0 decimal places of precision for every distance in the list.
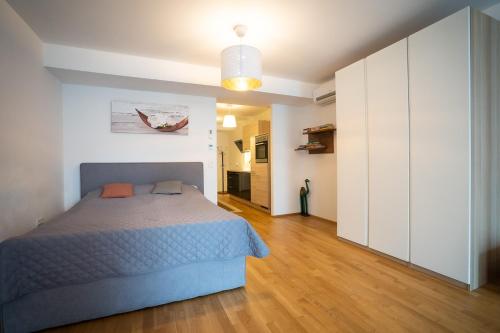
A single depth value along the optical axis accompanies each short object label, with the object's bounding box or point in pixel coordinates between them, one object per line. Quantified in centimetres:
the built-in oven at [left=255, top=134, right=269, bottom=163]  518
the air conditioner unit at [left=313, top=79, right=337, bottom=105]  381
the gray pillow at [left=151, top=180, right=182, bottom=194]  331
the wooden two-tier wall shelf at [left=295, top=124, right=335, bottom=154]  413
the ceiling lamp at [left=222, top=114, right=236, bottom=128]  508
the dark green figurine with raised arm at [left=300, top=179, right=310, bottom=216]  483
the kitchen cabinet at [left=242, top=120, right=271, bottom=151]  546
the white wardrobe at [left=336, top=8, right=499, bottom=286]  197
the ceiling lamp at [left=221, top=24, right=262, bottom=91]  212
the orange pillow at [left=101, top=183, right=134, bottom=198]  313
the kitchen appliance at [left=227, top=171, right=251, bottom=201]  659
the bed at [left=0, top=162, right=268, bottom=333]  146
